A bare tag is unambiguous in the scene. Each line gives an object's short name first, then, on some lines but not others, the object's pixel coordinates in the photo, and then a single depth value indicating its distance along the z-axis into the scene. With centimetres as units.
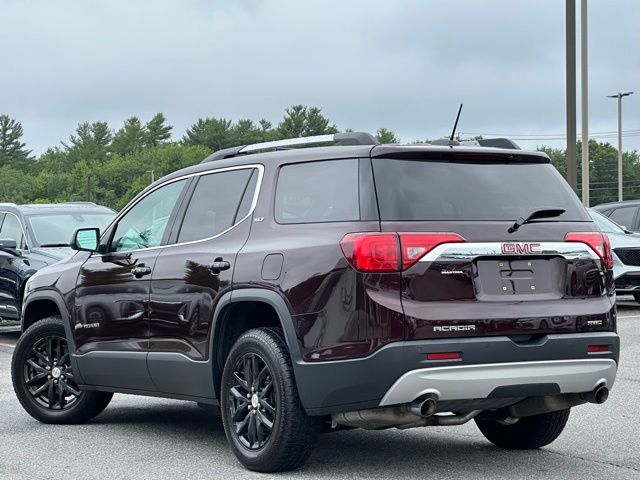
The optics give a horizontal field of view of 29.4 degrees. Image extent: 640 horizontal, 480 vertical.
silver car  1920
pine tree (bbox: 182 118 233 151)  14788
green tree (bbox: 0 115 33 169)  17288
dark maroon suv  615
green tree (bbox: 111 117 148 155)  17412
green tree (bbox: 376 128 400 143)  15219
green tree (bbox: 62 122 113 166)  17825
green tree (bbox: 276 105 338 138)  13288
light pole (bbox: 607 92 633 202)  7294
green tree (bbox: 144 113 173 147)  17412
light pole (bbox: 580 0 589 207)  2703
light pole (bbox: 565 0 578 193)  2194
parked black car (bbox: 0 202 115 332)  1533
